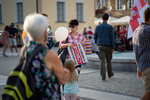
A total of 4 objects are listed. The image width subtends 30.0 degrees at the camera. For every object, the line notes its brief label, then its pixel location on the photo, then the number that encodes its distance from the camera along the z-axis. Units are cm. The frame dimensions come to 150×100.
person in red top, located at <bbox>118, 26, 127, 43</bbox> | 1602
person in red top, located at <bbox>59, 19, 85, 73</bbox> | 581
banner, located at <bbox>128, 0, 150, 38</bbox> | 704
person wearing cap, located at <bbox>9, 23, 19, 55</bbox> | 1644
